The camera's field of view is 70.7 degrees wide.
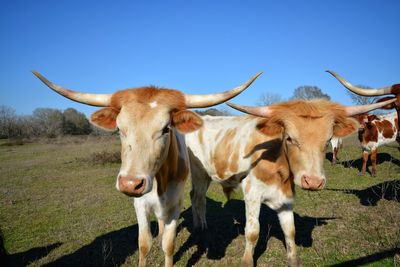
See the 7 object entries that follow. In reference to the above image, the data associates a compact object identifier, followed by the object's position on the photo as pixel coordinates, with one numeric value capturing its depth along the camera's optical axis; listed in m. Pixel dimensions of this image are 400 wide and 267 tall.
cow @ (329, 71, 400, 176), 11.55
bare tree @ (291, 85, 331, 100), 48.37
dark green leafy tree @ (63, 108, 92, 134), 58.22
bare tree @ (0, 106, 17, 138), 51.84
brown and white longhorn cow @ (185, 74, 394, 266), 3.38
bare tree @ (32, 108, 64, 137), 53.16
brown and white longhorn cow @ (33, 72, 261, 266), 2.65
